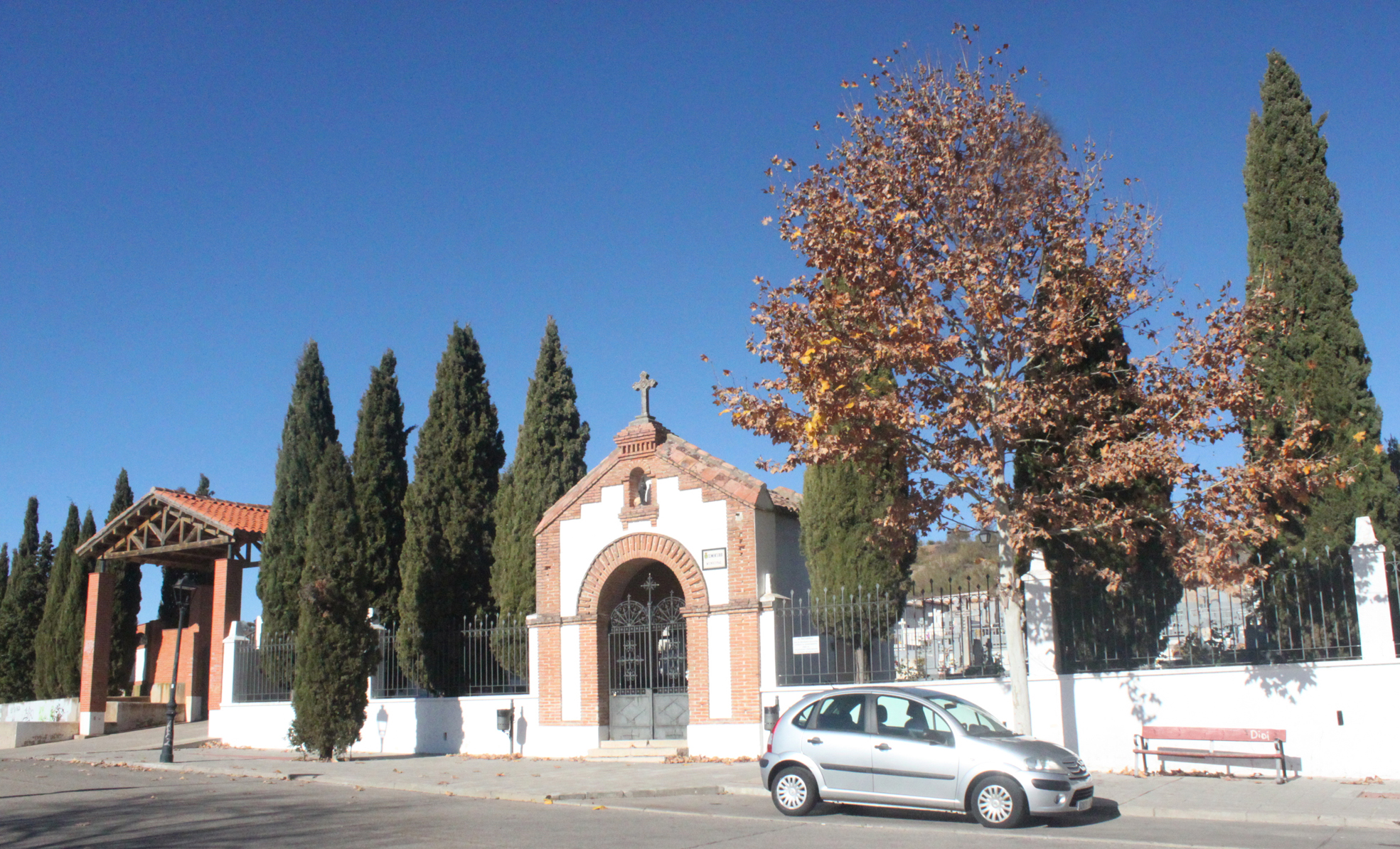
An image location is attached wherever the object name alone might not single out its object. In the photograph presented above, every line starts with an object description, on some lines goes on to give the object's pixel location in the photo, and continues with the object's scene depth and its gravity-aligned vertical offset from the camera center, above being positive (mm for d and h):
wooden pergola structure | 26703 +1987
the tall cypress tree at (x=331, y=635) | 19453 -239
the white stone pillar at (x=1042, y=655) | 14938 -718
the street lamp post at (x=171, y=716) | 19953 -1681
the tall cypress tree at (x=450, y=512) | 22141 +2467
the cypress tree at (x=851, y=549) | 17344 +974
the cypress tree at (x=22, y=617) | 36969 +437
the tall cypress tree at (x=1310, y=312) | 14625 +3958
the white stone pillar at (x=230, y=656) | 23828 -683
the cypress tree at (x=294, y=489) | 25984 +3359
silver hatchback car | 10766 -1599
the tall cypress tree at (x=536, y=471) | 23391 +3390
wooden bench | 13125 -1710
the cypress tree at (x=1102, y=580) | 15102 +373
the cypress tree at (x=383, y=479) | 26312 +3637
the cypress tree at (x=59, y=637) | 33469 -251
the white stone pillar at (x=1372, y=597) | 13070 -31
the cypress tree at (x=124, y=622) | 34219 +164
